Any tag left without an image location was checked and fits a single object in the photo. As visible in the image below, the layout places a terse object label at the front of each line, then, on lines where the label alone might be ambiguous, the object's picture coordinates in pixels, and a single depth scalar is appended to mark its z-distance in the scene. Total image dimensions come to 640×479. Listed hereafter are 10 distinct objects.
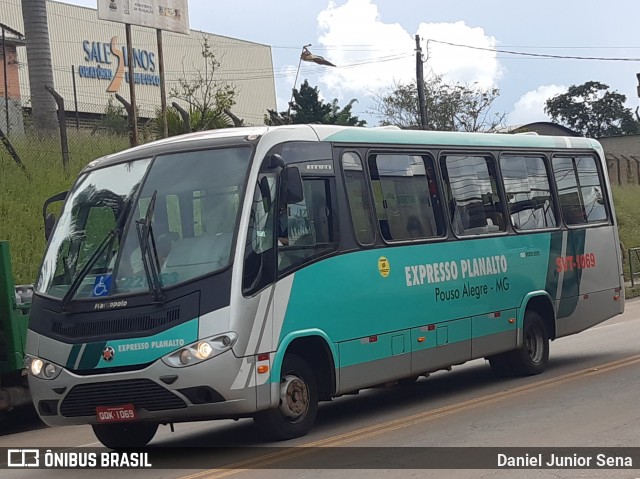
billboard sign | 22.66
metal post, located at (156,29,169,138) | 22.69
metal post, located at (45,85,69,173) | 20.17
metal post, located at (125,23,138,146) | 21.57
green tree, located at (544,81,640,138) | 91.25
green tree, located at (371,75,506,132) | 53.66
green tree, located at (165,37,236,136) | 26.25
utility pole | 37.56
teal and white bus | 9.39
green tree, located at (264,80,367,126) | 44.78
